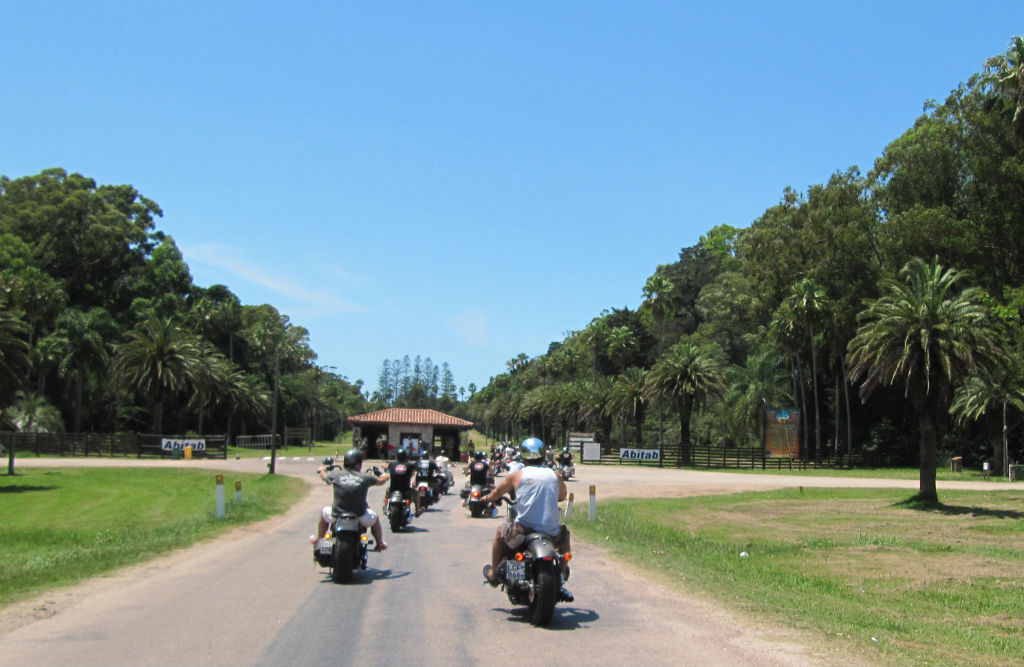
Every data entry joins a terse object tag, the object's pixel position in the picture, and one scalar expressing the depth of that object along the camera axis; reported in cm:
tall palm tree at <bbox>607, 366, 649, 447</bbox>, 7381
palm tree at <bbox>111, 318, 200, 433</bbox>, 6675
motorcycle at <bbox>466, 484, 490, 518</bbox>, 1954
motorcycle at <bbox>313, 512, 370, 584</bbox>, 1049
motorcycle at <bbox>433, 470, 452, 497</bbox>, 2386
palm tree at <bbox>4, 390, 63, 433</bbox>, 6200
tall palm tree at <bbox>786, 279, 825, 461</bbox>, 6259
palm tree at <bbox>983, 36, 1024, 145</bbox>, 2795
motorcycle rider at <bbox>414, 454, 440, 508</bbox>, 2070
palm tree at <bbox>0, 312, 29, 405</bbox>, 3816
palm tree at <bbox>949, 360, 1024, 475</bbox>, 4656
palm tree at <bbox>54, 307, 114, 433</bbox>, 7169
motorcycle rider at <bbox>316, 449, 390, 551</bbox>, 1092
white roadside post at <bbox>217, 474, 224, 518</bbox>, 1914
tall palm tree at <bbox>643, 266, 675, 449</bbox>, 7781
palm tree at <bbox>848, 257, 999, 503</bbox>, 2661
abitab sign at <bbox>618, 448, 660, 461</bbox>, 6775
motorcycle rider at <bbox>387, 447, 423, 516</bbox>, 1720
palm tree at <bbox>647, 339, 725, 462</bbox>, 6394
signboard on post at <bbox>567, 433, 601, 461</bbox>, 6819
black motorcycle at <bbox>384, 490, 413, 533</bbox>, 1672
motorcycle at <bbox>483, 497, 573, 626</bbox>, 812
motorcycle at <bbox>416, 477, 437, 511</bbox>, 2052
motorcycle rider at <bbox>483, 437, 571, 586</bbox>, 869
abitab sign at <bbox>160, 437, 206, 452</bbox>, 6192
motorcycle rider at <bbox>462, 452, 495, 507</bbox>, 2106
